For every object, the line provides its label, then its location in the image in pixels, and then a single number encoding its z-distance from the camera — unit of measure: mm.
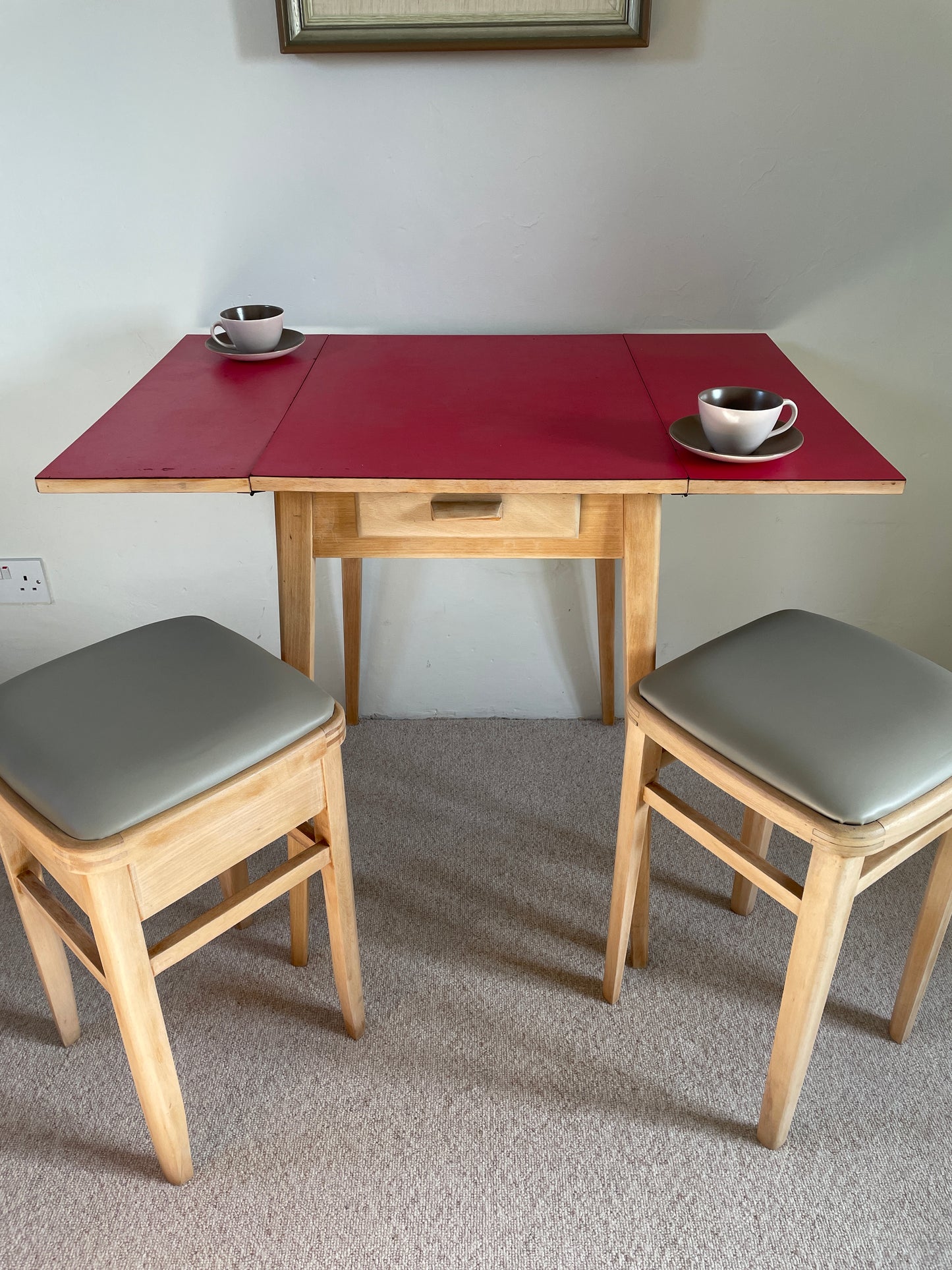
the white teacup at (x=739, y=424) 1110
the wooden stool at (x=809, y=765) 1046
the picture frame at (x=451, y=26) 1444
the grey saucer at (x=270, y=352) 1488
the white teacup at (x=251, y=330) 1460
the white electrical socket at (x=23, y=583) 1944
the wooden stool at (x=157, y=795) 1009
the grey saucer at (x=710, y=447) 1126
